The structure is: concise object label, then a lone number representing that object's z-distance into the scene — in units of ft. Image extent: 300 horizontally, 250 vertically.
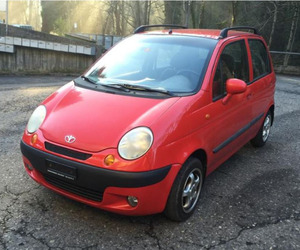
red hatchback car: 8.66
